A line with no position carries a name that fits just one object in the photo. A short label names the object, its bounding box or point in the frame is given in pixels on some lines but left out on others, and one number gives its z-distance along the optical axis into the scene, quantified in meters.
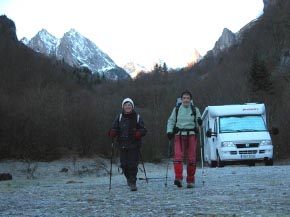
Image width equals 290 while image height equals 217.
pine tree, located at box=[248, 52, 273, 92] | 57.91
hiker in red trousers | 10.16
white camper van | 19.16
